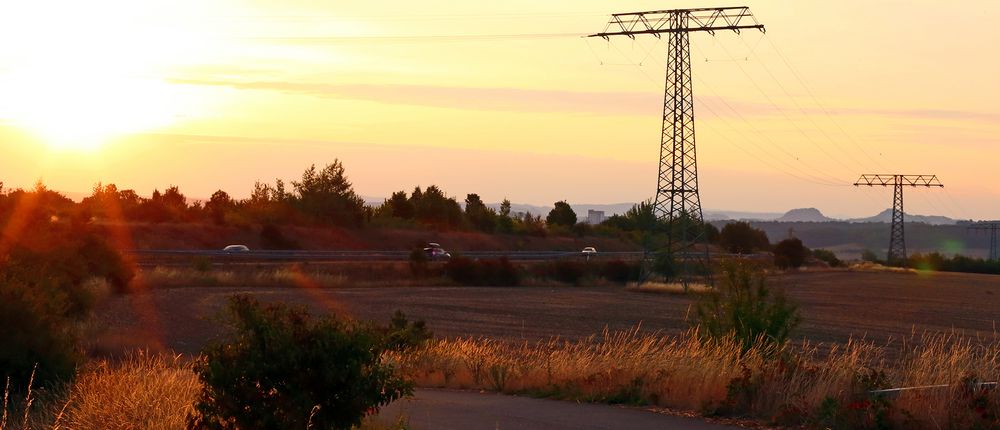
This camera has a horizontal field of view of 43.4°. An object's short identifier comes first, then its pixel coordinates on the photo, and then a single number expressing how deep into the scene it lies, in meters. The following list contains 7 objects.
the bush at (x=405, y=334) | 22.19
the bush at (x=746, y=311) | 19.39
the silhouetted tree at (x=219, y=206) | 101.26
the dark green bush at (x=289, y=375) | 10.96
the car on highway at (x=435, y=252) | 89.13
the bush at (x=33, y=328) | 20.16
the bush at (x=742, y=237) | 141.25
